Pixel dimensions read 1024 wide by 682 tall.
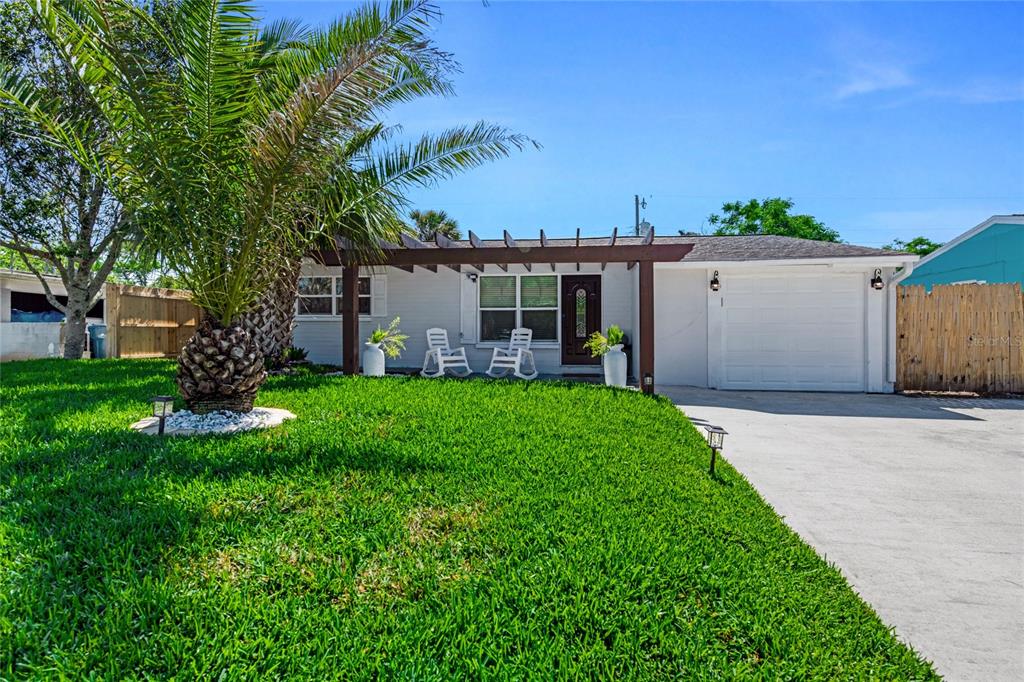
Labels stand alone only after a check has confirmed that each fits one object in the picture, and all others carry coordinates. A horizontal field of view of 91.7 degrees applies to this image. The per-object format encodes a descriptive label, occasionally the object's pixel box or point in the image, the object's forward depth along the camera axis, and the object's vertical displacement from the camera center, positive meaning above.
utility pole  26.44 +6.72
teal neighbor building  11.42 +1.88
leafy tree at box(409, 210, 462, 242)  20.26 +4.47
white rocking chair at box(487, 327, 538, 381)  10.27 -0.57
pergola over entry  7.91 +1.24
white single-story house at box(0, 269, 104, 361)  13.07 +0.17
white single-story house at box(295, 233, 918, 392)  9.37 +0.46
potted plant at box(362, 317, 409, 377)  8.59 -0.42
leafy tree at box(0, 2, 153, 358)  9.75 +2.71
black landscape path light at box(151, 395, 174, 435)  4.07 -0.64
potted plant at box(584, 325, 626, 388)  8.05 -0.45
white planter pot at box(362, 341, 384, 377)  8.59 -0.55
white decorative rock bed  4.41 -0.86
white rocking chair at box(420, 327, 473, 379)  10.27 -0.58
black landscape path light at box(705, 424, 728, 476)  3.92 -0.86
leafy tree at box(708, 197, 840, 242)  28.25 +6.21
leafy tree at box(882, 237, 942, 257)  28.52 +4.99
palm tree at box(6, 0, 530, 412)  4.08 +1.79
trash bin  12.35 -0.20
